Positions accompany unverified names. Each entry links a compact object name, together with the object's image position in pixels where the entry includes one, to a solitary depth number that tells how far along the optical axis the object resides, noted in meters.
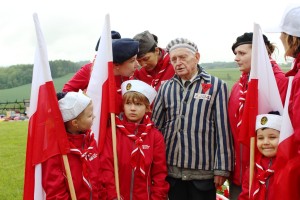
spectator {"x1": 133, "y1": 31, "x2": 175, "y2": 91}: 5.55
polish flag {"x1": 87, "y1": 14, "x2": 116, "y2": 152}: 4.81
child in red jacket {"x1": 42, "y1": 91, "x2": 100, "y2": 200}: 4.09
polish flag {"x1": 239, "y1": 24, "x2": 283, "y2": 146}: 4.36
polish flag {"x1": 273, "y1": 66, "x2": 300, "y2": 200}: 3.62
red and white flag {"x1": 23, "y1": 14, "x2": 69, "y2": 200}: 4.14
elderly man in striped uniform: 4.72
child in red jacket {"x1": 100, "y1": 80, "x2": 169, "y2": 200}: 4.58
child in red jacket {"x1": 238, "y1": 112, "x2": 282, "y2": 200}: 4.13
